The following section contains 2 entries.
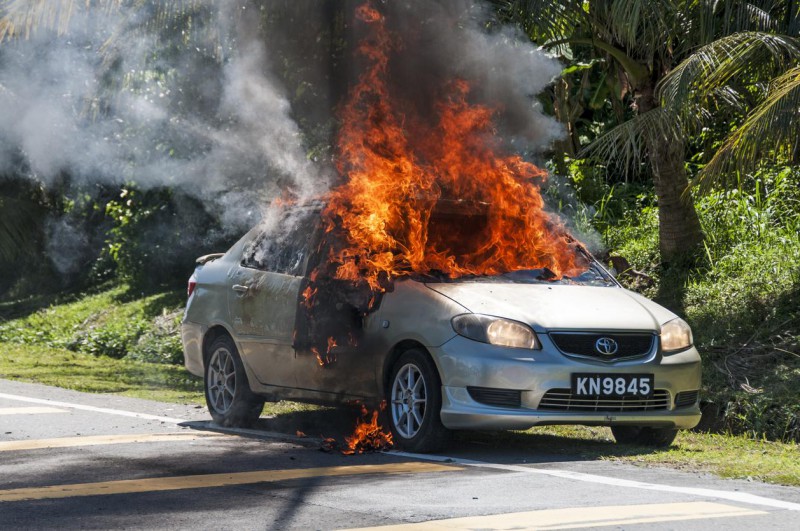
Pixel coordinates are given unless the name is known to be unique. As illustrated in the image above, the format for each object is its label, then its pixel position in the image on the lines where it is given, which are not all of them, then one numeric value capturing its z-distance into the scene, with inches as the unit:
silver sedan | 605.9
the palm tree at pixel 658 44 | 874.8
